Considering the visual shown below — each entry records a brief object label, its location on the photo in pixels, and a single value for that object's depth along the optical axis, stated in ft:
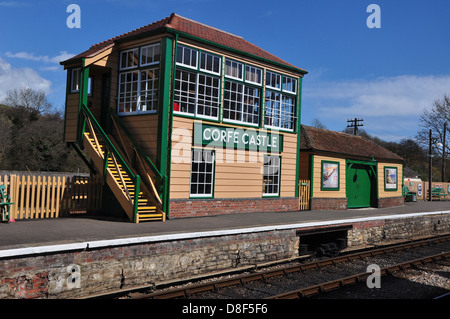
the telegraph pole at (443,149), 141.36
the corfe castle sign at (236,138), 43.93
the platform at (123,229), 24.43
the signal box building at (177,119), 40.47
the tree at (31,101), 145.80
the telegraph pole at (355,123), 126.52
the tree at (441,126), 141.69
